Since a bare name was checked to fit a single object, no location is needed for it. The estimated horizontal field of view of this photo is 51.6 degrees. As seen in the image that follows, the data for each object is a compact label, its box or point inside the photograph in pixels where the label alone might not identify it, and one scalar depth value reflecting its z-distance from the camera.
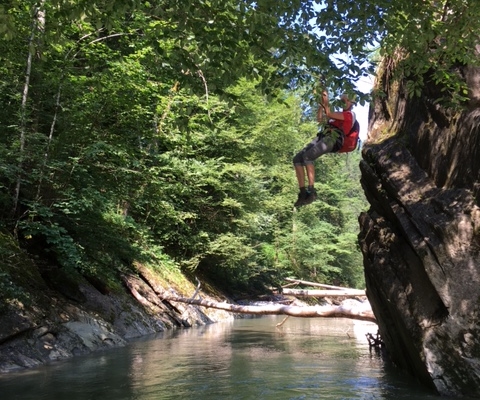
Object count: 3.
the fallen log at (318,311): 9.69
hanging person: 7.80
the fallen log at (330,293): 12.95
